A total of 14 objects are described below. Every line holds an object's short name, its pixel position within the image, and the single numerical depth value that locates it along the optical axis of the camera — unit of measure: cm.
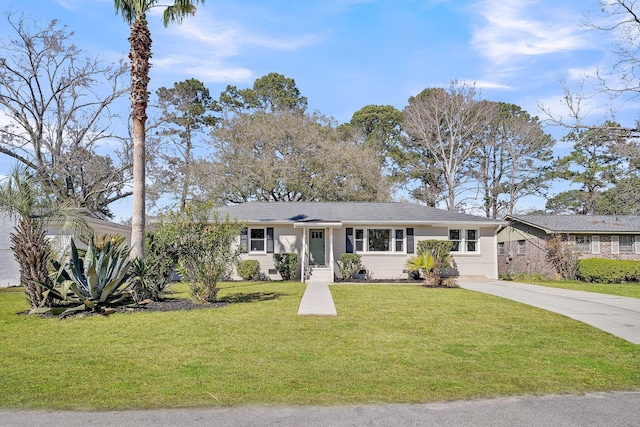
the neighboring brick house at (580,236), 2577
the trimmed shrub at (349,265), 2044
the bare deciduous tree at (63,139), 2470
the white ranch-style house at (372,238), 2097
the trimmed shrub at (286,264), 2055
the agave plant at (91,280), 1034
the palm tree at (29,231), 1060
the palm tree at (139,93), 1265
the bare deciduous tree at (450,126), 3466
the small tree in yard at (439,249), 2022
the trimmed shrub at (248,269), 2036
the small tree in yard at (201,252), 1205
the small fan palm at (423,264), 1830
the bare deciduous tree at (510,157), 3709
